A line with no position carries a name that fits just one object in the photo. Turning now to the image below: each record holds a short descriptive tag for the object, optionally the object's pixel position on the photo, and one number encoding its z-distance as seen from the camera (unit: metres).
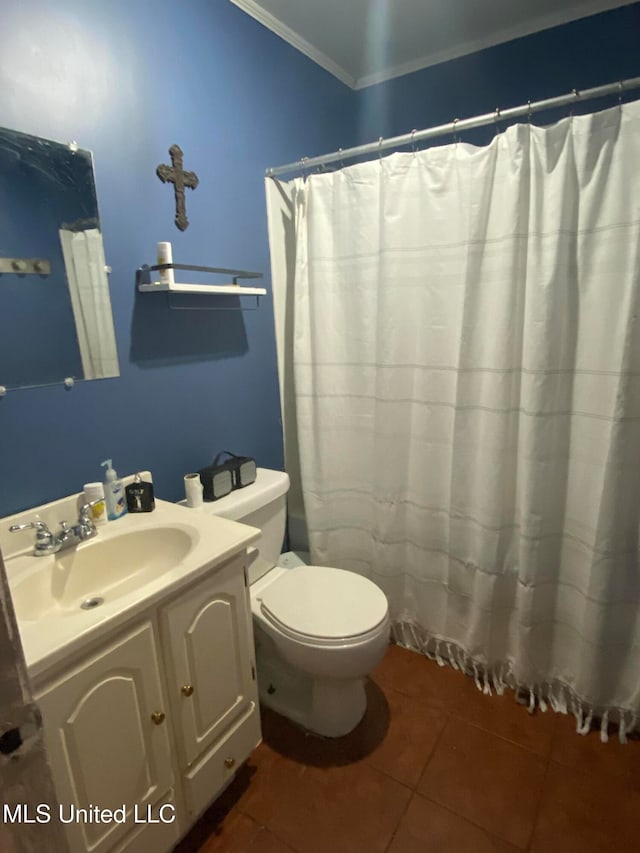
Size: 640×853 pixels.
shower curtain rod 1.26
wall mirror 1.15
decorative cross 1.46
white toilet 1.41
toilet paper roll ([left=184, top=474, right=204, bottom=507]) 1.54
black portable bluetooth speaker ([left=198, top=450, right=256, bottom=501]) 1.59
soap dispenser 1.36
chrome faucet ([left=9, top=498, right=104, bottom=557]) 1.17
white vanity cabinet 0.90
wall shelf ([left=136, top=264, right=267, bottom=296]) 1.41
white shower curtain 1.38
